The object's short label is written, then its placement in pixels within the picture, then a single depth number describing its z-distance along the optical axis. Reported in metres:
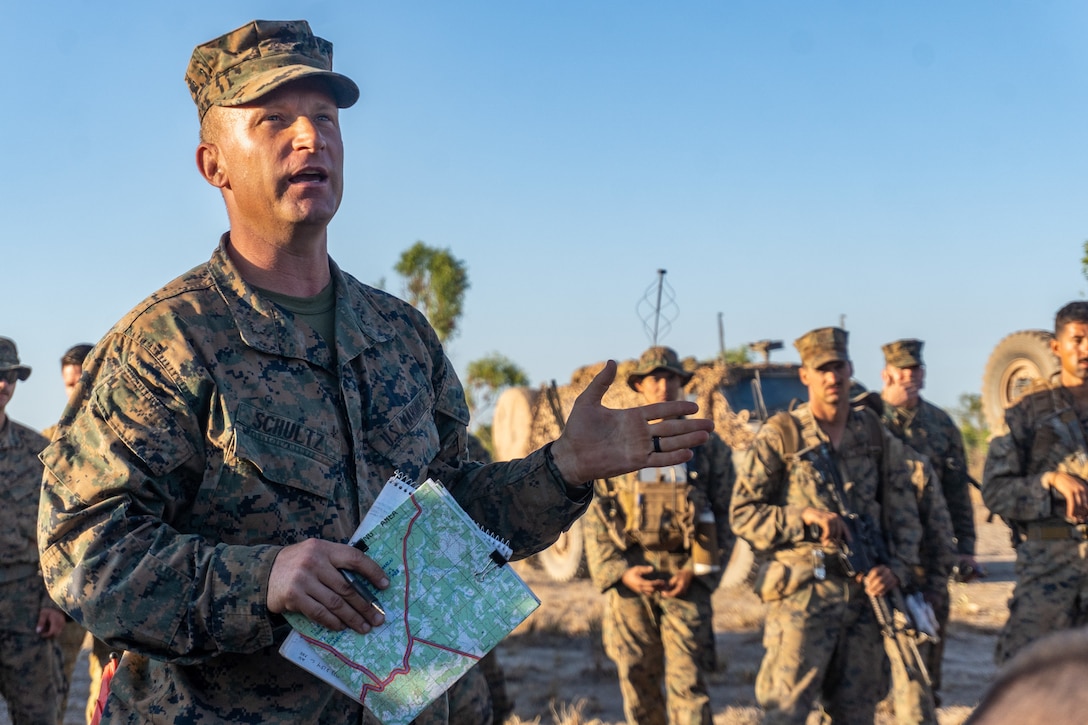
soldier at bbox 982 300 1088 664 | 5.72
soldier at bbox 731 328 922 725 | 5.46
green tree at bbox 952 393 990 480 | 20.40
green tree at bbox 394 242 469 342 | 30.96
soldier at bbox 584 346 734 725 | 6.23
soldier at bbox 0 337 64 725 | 5.55
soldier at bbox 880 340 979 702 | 7.62
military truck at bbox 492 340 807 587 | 10.42
